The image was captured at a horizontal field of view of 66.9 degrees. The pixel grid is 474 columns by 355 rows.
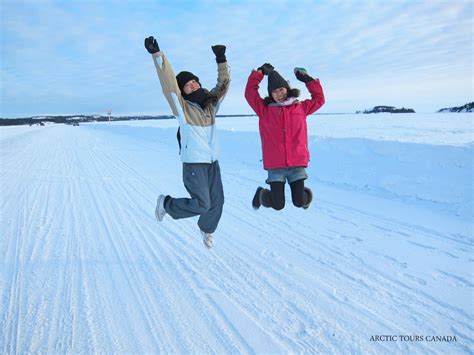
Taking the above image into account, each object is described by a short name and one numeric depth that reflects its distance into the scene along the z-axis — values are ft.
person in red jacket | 12.59
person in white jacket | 11.49
